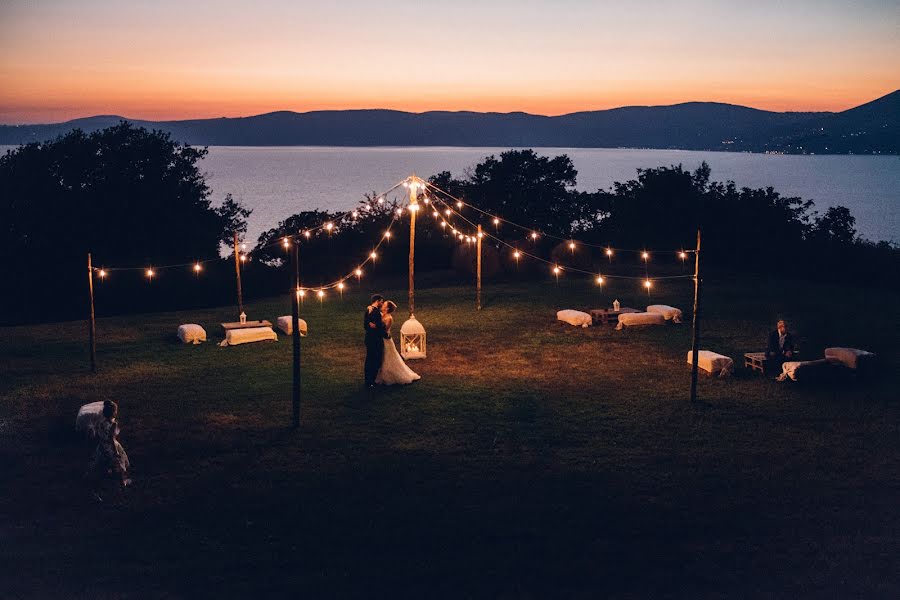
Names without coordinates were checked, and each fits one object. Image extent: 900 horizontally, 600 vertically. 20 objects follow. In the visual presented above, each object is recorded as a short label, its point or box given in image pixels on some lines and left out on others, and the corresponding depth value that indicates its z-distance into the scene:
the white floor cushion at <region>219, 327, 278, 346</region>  17.98
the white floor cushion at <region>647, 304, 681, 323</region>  20.50
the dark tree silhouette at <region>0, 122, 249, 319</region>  35.81
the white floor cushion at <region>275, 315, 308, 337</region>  19.06
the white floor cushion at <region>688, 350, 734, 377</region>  15.03
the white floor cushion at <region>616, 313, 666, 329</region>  19.92
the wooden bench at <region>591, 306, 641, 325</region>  20.39
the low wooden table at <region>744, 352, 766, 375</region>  15.19
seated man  15.06
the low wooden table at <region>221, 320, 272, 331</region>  18.61
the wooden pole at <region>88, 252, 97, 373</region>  15.41
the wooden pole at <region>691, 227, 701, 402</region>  12.92
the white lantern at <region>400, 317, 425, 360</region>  16.39
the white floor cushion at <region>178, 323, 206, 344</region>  18.39
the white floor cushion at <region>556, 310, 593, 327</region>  20.27
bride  14.30
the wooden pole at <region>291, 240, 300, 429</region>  11.62
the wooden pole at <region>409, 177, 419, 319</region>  17.12
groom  14.20
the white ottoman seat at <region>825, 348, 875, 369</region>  14.61
